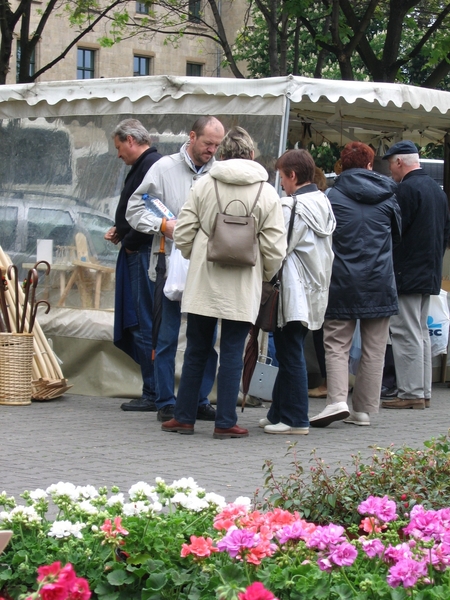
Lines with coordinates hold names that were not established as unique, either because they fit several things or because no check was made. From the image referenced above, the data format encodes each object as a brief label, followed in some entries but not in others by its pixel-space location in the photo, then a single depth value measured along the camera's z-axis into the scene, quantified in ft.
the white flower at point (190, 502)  19.71
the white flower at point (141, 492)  19.85
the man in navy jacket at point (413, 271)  50.08
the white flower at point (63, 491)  19.89
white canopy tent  47.08
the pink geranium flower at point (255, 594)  14.39
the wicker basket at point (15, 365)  46.86
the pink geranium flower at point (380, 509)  19.08
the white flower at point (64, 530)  18.34
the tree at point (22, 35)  87.25
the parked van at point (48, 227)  52.01
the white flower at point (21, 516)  18.92
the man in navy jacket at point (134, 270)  45.28
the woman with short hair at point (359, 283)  43.17
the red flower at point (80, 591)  15.46
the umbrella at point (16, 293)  47.89
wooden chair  52.06
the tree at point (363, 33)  89.44
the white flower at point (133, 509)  19.24
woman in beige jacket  37.64
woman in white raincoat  39.74
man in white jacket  42.17
